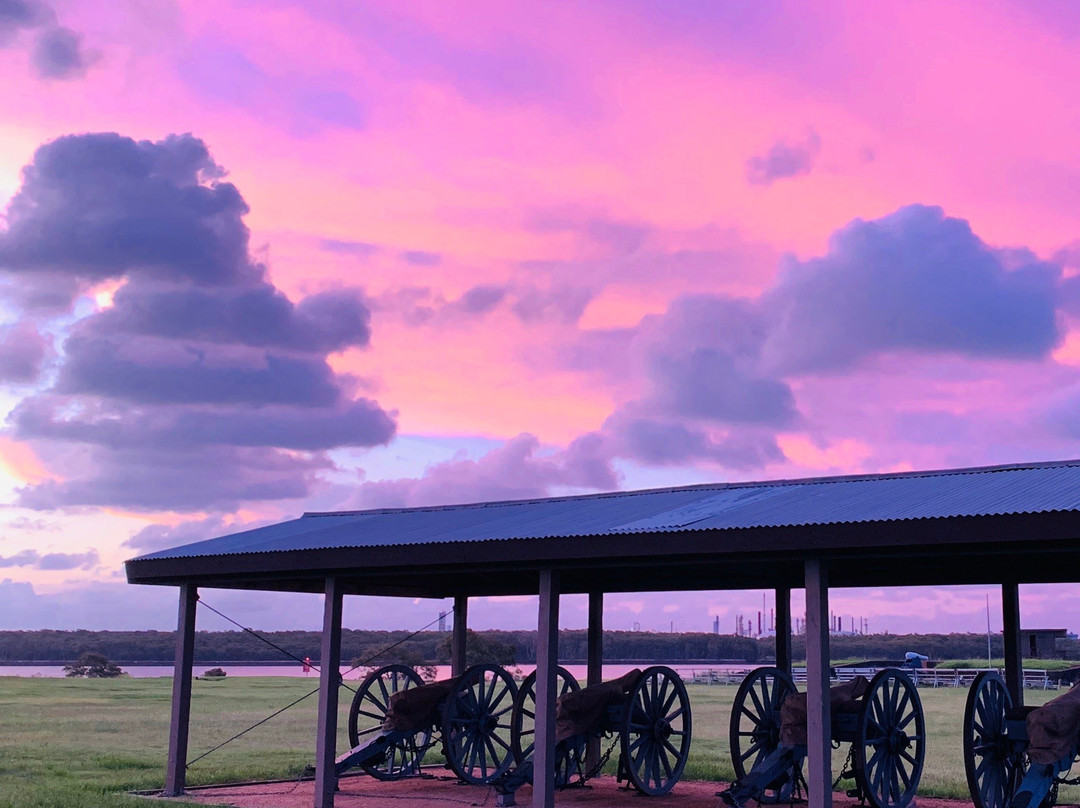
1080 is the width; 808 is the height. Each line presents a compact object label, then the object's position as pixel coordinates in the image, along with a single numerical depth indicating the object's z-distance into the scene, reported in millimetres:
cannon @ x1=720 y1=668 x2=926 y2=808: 14508
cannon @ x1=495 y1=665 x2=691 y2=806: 17016
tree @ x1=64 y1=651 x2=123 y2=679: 72562
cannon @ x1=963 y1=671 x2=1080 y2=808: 13234
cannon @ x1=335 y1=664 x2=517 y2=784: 18125
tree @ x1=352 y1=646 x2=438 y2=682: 61744
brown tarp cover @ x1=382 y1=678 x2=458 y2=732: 18156
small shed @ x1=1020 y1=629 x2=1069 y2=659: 69875
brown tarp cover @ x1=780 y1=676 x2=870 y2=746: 14731
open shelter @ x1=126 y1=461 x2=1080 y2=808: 11242
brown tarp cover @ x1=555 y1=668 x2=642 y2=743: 16953
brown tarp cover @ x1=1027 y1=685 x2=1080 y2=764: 13203
